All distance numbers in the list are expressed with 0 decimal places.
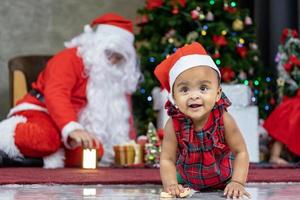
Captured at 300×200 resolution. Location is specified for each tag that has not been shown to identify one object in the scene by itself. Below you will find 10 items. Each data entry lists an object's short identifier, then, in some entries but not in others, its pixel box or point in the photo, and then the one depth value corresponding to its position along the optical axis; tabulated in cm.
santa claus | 355
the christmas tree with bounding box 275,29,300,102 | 432
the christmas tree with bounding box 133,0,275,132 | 432
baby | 195
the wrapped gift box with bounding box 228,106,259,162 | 414
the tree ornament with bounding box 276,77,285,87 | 433
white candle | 325
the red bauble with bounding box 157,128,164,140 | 378
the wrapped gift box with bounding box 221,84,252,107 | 410
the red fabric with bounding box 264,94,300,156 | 412
